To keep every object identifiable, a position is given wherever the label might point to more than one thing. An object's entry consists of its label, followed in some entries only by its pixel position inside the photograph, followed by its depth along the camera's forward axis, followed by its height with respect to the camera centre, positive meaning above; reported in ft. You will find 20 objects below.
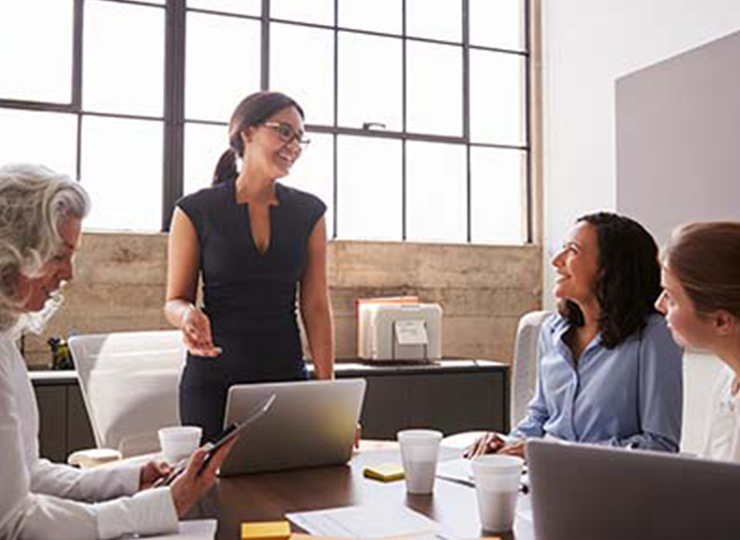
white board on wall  10.21 +2.41
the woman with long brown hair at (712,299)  4.51 +0.03
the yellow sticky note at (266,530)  3.75 -1.16
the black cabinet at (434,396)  11.26 -1.46
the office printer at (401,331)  11.96 -0.47
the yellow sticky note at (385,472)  5.12 -1.17
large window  11.96 +3.51
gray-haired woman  3.57 -0.31
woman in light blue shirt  5.54 -0.39
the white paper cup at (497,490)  3.99 -1.00
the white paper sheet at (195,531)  3.76 -1.18
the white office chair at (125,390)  7.43 -0.89
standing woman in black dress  6.26 +0.31
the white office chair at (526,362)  8.09 -0.64
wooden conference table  4.09 -1.20
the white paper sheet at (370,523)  3.89 -1.19
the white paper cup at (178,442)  4.89 -0.92
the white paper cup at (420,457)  4.70 -0.98
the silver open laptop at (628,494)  2.61 -0.71
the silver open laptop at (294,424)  4.97 -0.85
